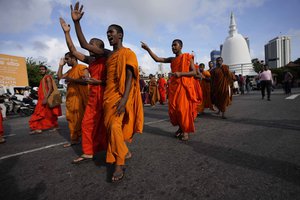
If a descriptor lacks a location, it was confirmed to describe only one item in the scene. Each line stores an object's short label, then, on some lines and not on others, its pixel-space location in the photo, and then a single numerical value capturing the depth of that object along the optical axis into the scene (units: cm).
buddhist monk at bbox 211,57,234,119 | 612
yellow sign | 1995
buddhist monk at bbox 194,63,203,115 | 471
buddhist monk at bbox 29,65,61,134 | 524
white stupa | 5575
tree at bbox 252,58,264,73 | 6176
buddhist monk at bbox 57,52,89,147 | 377
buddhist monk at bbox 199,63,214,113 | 686
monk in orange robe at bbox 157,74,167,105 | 1358
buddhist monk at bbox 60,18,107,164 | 281
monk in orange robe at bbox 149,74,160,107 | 1259
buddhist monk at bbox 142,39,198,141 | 380
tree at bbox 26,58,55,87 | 3297
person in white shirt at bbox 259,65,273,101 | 1084
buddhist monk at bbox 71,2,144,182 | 232
